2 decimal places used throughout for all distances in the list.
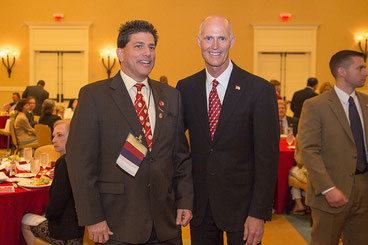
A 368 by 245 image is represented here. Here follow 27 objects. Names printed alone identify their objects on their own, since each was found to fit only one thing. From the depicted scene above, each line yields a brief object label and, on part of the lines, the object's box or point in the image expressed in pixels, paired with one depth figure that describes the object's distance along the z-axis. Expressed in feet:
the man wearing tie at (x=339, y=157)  8.67
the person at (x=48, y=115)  22.77
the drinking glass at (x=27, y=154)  12.74
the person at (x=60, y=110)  28.35
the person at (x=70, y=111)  28.04
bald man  6.60
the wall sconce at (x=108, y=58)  40.57
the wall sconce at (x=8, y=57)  41.19
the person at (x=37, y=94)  35.86
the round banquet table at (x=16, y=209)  9.51
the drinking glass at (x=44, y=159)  11.98
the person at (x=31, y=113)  26.53
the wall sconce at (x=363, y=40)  38.96
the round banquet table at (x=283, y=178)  16.07
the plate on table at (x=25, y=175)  11.43
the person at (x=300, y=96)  24.86
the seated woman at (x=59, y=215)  8.75
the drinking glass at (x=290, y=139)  17.10
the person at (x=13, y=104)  35.29
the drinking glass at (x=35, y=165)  11.28
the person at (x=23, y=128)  23.56
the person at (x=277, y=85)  25.68
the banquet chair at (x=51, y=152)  14.54
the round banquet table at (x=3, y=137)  31.09
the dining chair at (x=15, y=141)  23.73
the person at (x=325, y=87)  24.07
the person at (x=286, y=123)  19.58
